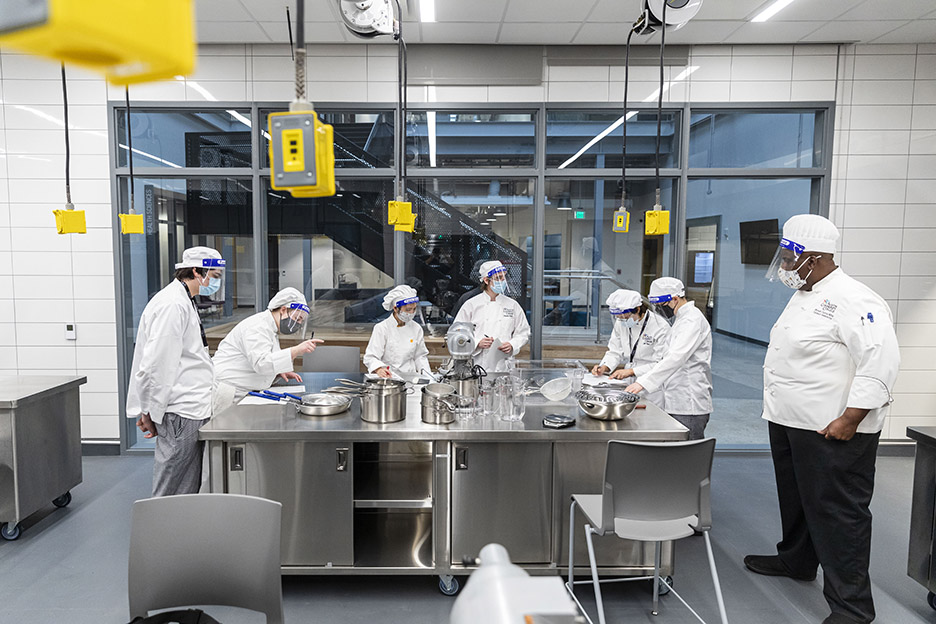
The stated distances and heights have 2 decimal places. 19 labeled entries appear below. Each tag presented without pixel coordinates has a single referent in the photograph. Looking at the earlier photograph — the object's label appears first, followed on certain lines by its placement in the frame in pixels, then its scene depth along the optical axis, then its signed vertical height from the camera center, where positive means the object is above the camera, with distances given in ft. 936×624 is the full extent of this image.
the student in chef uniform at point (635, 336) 11.44 -1.53
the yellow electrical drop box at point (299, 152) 3.69 +0.74
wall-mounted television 14.55 +0.77
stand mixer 8.84 -1.72
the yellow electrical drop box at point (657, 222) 9.56 +0.77
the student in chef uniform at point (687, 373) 10.61 -2.11
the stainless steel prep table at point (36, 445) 9.58 -3.51
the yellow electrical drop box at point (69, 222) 10.12 +0.65
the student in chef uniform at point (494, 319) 13.19 -1.37
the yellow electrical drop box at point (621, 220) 10.27 +0.85
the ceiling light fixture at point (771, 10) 11.47 +5.50
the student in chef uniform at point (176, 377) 8.46 -1.86
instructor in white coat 7.28 -1.73
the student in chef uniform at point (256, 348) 10.09 -1.67
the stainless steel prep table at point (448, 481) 7.95 -3.23
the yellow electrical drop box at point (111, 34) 1.77 +0.77
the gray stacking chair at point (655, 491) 6.47 -2.73
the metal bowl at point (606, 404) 8.36 -2.13
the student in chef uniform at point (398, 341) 12.04 -1.79
